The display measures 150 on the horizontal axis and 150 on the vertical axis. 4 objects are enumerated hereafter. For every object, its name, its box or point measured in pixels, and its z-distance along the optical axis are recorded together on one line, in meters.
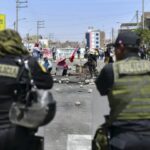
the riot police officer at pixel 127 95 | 4.82
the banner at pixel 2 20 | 28.91
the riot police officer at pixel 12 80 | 4.68
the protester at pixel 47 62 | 32.19
